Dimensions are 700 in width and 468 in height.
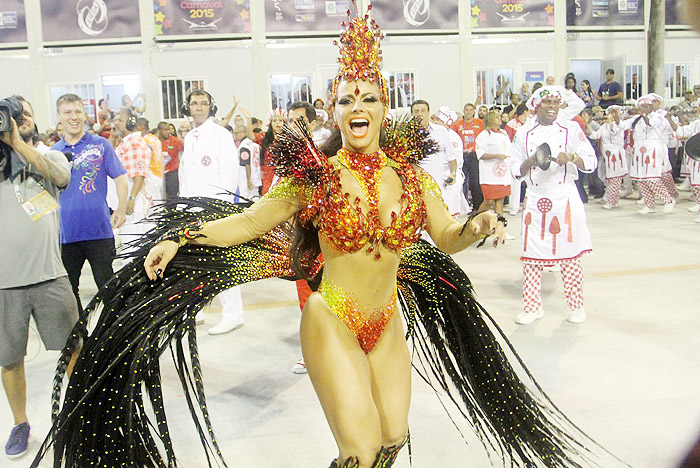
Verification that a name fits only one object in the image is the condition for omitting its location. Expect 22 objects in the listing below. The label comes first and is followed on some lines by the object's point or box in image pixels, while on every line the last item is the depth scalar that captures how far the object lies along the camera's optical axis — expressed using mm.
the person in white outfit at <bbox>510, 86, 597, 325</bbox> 5707
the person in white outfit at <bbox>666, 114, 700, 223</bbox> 11203
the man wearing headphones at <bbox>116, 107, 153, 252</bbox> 7230
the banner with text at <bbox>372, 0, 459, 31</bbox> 19141
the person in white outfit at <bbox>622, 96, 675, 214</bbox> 11711
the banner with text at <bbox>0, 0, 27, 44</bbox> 18703
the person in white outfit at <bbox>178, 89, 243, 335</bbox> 5910
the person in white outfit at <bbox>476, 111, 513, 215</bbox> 9789
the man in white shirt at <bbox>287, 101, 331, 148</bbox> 5520
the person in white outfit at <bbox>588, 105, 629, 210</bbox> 12891
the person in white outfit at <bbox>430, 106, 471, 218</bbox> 8977
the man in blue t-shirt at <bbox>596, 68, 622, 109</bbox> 16297
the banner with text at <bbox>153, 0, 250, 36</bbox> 18562
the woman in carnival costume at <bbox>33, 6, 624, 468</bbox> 2658
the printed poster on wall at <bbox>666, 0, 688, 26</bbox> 19138
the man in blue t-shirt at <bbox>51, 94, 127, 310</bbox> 4816
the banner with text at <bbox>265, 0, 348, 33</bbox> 18953
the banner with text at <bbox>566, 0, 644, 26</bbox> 19891
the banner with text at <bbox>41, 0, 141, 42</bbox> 18625
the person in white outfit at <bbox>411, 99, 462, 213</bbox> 7559
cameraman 3812
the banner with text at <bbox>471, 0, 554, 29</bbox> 19562
